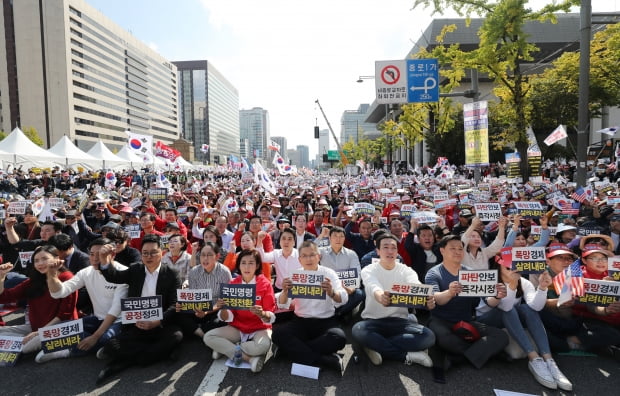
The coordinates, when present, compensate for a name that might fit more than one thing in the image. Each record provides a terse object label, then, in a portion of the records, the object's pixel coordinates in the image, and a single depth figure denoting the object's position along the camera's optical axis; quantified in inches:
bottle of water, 165.8
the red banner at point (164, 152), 968.9
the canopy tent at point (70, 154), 1043.6
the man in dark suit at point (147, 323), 165.3
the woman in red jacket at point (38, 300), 169.2
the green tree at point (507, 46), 524.1
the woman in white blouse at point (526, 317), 152.9
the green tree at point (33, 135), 2464.8
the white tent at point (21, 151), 904.3
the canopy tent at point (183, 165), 1190.3
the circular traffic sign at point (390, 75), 492.2
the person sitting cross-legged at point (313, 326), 164.2
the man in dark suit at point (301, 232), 273.6
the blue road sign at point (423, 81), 498.6
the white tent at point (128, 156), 1305.9
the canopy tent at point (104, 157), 1189.1
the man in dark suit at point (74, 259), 208.7
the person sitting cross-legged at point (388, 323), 163.8
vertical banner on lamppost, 447.8
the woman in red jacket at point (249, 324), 165.6
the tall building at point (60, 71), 2910.9
